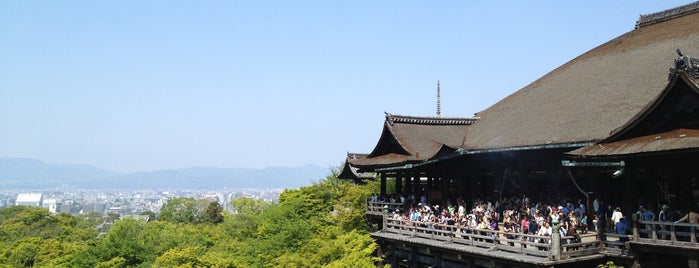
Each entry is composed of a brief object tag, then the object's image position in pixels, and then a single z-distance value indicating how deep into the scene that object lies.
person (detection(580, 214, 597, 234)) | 19.05
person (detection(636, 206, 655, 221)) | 16.19
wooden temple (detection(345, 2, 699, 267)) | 15.65
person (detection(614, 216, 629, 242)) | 17.21
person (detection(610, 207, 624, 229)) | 17.77
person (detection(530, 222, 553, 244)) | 17.69
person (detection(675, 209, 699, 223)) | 14.95
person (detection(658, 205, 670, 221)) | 15.87
